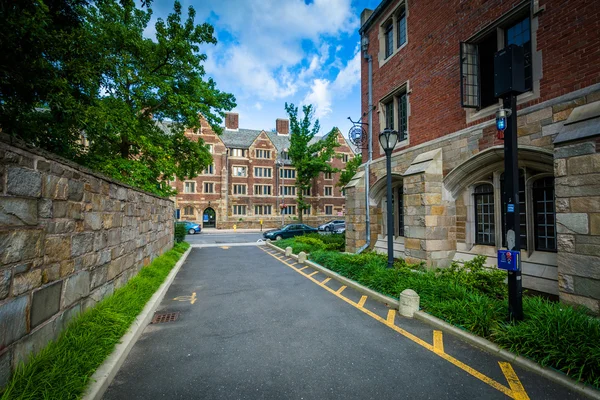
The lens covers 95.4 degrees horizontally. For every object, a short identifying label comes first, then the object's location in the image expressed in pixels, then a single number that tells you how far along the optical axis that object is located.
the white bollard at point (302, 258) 11.32
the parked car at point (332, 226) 28.48
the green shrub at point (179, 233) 18.19
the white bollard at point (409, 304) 5.24
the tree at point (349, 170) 34.06
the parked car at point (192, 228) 30.83
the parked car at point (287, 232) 22.73
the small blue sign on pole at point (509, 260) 4.04
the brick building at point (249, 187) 37.03
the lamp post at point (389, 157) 7.51
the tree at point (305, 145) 26.06
